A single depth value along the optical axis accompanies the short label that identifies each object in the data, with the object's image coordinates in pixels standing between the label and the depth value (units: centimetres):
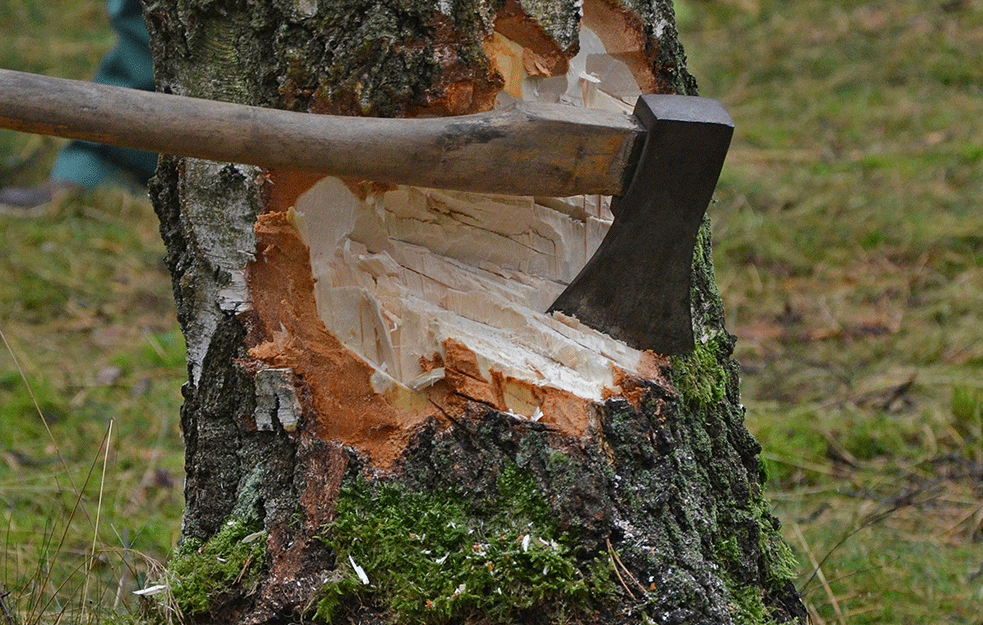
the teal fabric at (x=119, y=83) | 939
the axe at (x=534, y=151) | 521
